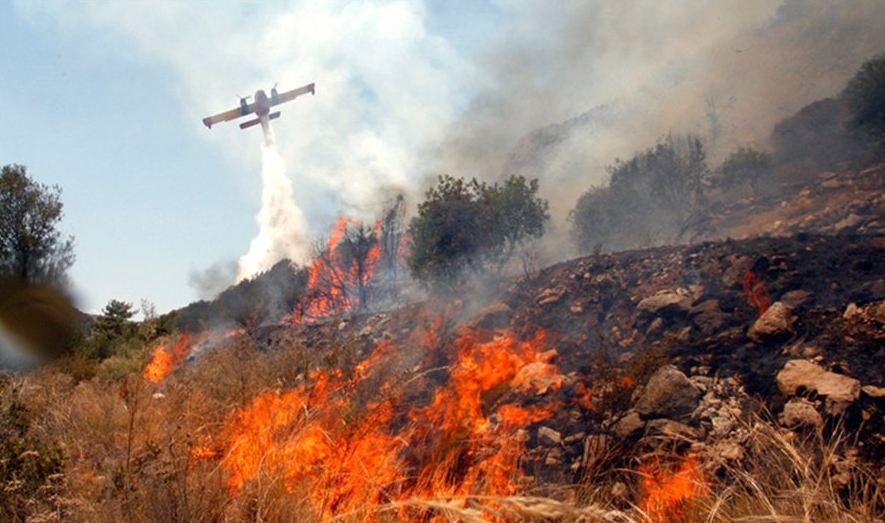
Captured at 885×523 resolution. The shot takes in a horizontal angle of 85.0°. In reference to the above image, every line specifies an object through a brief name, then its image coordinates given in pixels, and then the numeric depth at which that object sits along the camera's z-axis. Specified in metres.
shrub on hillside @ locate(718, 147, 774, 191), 33.56
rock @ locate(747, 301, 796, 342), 7.90
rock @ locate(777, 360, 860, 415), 5.71
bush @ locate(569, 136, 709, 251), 33.03
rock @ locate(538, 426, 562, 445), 6.78
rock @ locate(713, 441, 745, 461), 5.37
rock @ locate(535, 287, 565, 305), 15.35
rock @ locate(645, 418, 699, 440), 6.14
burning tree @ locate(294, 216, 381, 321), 32.47
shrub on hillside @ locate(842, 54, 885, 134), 25.66
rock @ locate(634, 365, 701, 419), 6.67
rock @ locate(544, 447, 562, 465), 6.41
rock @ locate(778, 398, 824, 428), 5.66
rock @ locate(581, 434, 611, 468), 5.58
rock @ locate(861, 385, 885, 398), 5.78
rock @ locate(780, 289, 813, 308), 9.34
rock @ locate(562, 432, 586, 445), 6.68
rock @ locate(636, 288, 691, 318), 10.98
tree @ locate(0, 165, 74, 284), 15.42
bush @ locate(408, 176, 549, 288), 29.02
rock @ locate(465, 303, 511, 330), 15.16
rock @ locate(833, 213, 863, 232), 18.31
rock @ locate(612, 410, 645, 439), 6.36
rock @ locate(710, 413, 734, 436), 6.14
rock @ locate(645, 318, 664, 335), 10.68
